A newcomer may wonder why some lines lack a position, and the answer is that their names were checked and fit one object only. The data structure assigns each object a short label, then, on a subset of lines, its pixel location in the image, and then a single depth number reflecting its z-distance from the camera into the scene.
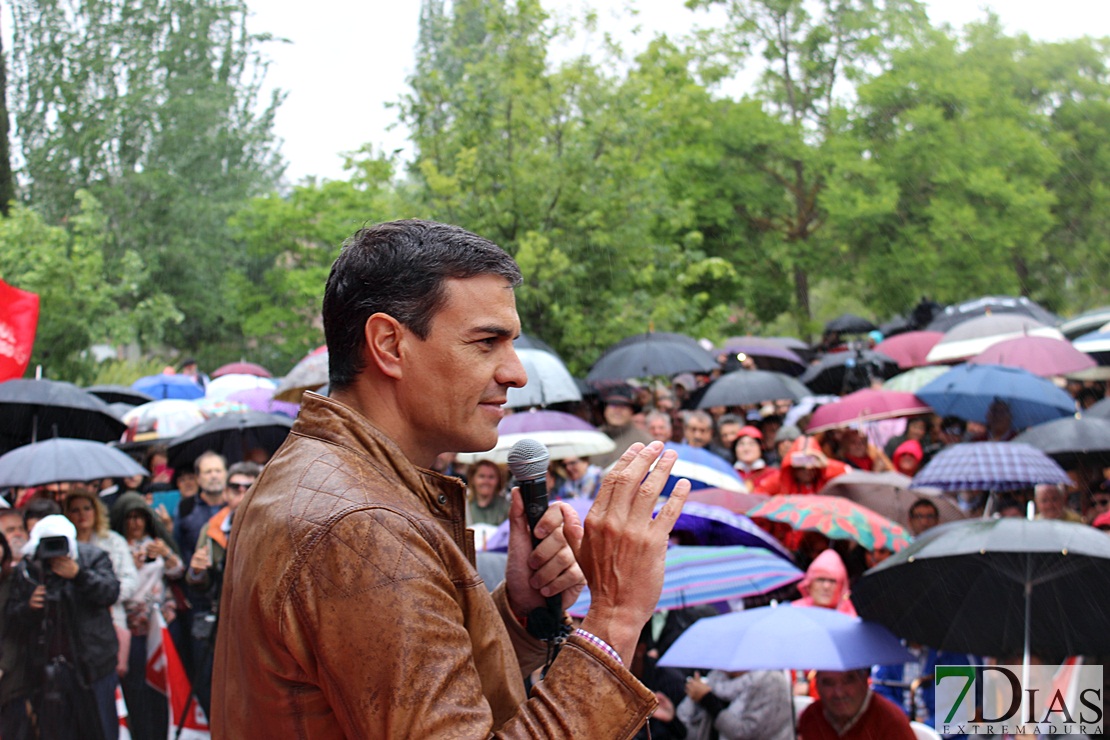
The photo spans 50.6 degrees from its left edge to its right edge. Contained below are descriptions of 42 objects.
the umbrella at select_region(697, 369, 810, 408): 12.73
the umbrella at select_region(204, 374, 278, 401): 14.66
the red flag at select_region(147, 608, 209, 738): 7.87
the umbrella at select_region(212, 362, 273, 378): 17.52
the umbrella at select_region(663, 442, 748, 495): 7.49
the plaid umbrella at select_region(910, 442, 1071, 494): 8.05
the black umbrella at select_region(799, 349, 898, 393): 15.35
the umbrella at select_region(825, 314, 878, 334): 24.11
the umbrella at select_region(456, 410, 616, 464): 9.01
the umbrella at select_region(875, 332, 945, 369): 16.55
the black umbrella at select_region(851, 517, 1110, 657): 4.71
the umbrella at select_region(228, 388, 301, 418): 13.47
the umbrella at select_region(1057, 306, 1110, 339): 15.46
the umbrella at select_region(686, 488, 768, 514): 7.38
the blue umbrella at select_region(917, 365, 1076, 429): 10.15
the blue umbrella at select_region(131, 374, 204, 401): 15.29
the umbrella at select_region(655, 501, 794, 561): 6.33
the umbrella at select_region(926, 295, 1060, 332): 17.39
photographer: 6.71
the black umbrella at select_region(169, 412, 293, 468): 9.60
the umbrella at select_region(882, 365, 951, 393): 12.41
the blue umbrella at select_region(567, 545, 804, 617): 5.76
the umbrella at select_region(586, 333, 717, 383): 12.96
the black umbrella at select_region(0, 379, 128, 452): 9.22
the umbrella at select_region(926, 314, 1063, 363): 13.62
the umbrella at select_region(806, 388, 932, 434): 11.23
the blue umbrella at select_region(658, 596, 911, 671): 4.98
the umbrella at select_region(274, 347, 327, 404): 9.56
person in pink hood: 6.30
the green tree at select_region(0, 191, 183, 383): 21.03
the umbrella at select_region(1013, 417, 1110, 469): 8.59
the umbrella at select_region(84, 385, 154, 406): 13.89
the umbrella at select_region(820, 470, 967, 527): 8.52
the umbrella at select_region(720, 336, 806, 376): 17.83
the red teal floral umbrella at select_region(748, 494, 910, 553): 7.20
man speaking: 1.62
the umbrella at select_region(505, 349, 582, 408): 9.89
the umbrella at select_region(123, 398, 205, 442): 11.12
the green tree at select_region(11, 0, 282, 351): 26.77
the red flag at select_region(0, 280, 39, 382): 6.32
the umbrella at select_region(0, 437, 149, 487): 7.84
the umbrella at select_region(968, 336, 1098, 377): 11.68
